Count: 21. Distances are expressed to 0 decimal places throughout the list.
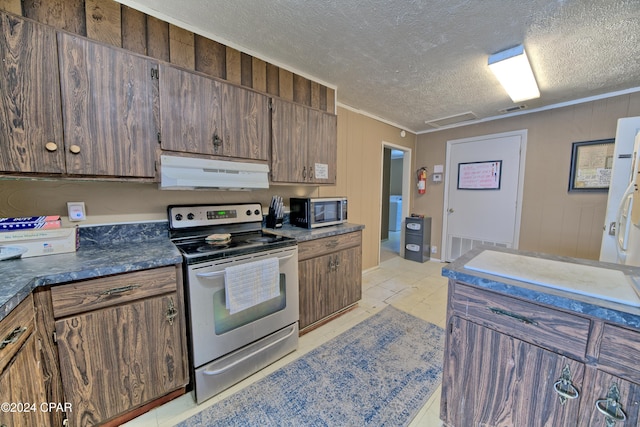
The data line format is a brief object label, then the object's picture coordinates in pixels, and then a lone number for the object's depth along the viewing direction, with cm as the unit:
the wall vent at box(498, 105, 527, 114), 298
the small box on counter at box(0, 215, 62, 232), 122
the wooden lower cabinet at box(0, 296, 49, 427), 77
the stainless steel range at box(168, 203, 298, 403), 141
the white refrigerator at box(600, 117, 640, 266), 156
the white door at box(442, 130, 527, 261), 334
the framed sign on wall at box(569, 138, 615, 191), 265
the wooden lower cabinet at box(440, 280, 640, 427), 79
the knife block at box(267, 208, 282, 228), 223
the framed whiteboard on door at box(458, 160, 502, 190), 348
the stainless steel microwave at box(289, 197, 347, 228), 223
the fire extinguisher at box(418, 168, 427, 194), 418
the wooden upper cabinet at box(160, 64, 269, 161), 153
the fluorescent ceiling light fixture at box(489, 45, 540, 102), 183
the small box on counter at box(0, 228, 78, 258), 121
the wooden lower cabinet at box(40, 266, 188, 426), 112
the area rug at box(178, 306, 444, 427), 135
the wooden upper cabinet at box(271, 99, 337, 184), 204
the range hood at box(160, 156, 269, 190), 151
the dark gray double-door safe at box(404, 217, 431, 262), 407
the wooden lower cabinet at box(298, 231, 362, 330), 200
